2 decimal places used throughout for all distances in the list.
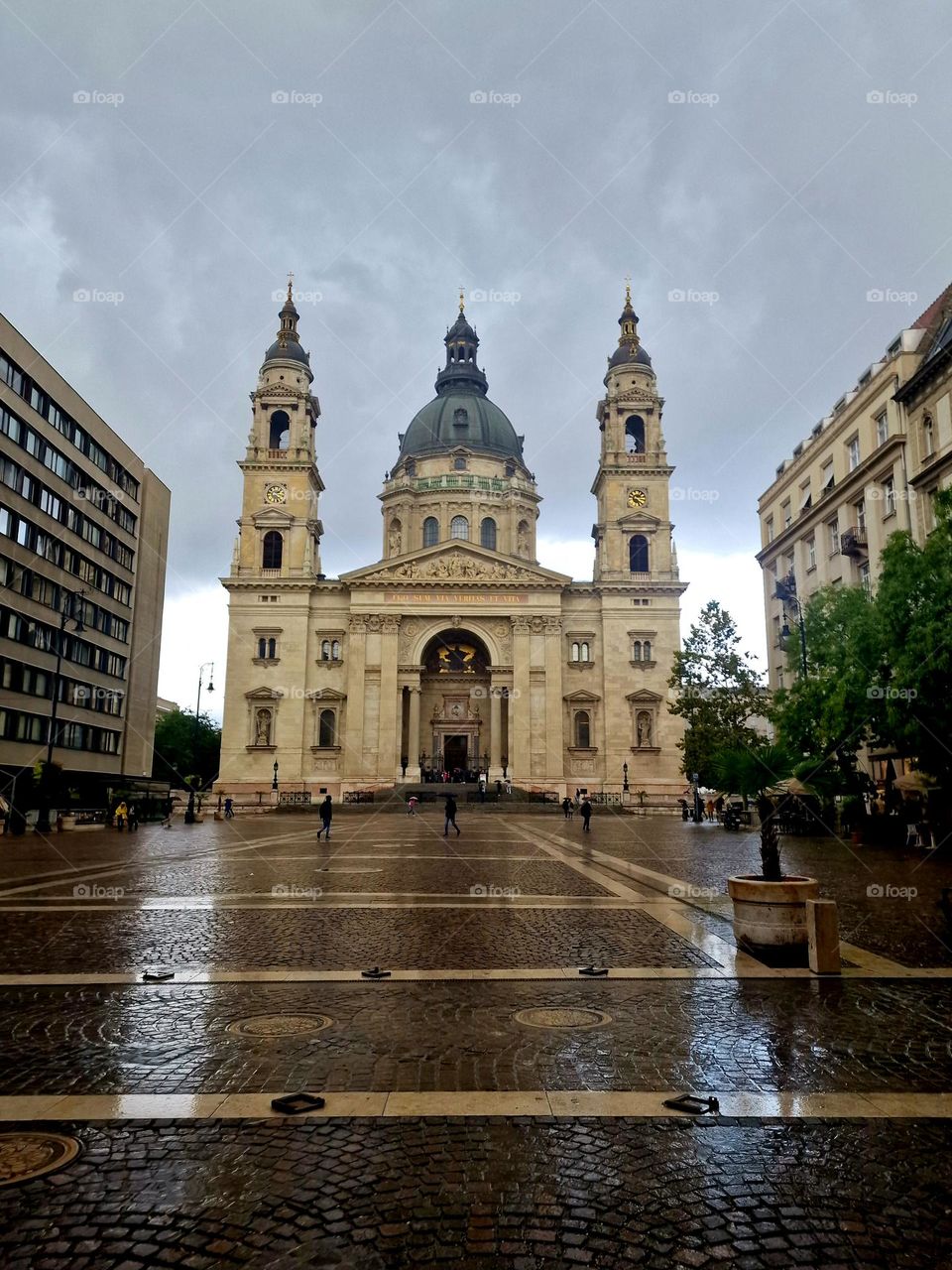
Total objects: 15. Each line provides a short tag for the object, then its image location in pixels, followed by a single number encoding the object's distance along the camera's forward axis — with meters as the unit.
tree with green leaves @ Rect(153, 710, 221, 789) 89.75
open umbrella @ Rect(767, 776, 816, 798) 31.11
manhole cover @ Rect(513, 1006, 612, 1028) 6.75
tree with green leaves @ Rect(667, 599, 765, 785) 42.75
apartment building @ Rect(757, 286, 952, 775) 33.69
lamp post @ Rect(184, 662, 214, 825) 43.19
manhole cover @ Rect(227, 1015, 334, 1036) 6.50
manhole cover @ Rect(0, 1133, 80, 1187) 4.17
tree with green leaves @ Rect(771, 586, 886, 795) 26.12
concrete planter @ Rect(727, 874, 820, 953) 9.10
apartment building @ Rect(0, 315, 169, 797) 45.56
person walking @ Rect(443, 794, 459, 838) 30.02
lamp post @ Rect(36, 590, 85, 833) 33.25
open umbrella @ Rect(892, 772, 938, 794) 26.42
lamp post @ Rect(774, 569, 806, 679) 29.86
